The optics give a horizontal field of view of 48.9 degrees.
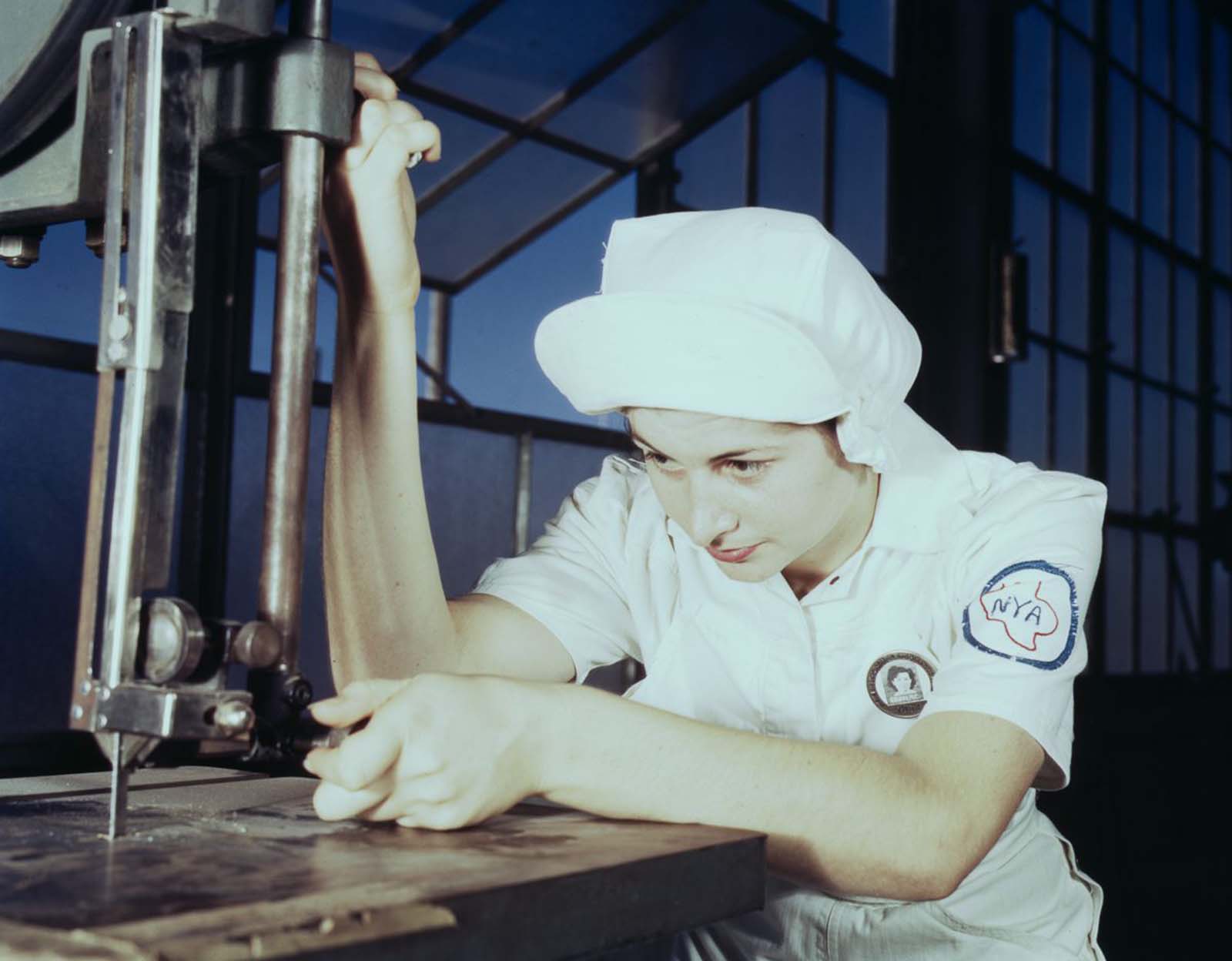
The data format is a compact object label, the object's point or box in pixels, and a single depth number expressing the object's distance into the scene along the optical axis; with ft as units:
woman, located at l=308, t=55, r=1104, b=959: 2.87
